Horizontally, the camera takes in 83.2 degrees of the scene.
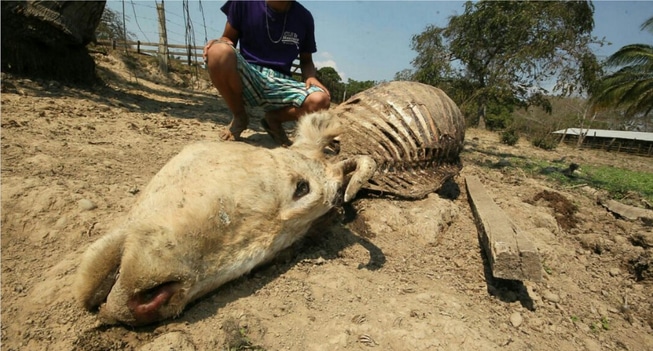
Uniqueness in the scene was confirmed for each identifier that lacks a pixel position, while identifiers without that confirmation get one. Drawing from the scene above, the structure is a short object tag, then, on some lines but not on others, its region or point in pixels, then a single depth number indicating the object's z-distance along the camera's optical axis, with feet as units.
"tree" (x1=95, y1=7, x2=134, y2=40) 39.00
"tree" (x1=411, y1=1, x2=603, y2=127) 57.98
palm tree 60.95
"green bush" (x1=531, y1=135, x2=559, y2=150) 42.98
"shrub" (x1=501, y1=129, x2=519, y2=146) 40.56
